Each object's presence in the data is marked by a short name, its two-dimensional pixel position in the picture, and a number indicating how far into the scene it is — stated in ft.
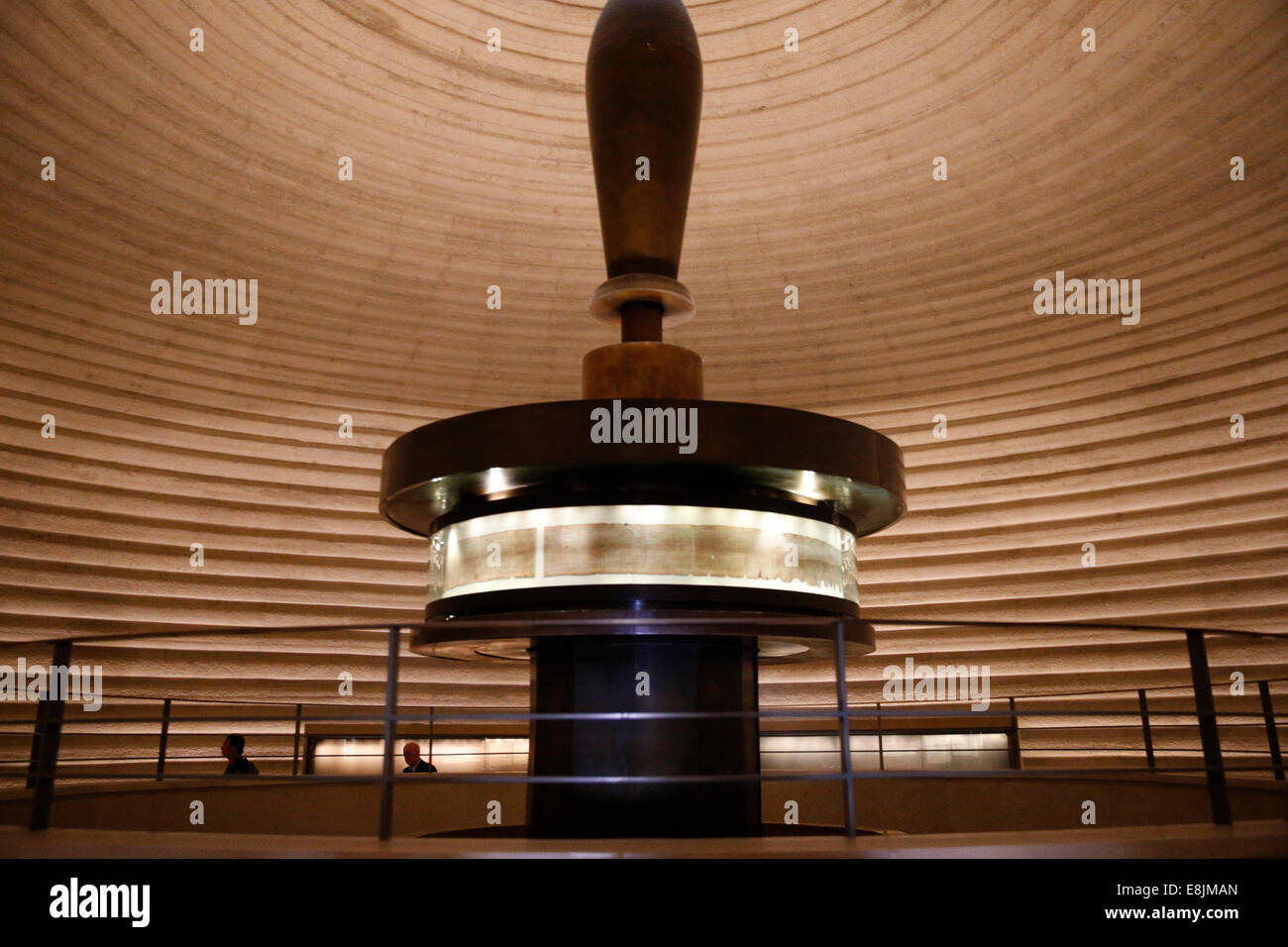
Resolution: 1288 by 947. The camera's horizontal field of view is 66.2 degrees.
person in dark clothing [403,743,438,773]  23.02
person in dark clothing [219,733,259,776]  20.52
